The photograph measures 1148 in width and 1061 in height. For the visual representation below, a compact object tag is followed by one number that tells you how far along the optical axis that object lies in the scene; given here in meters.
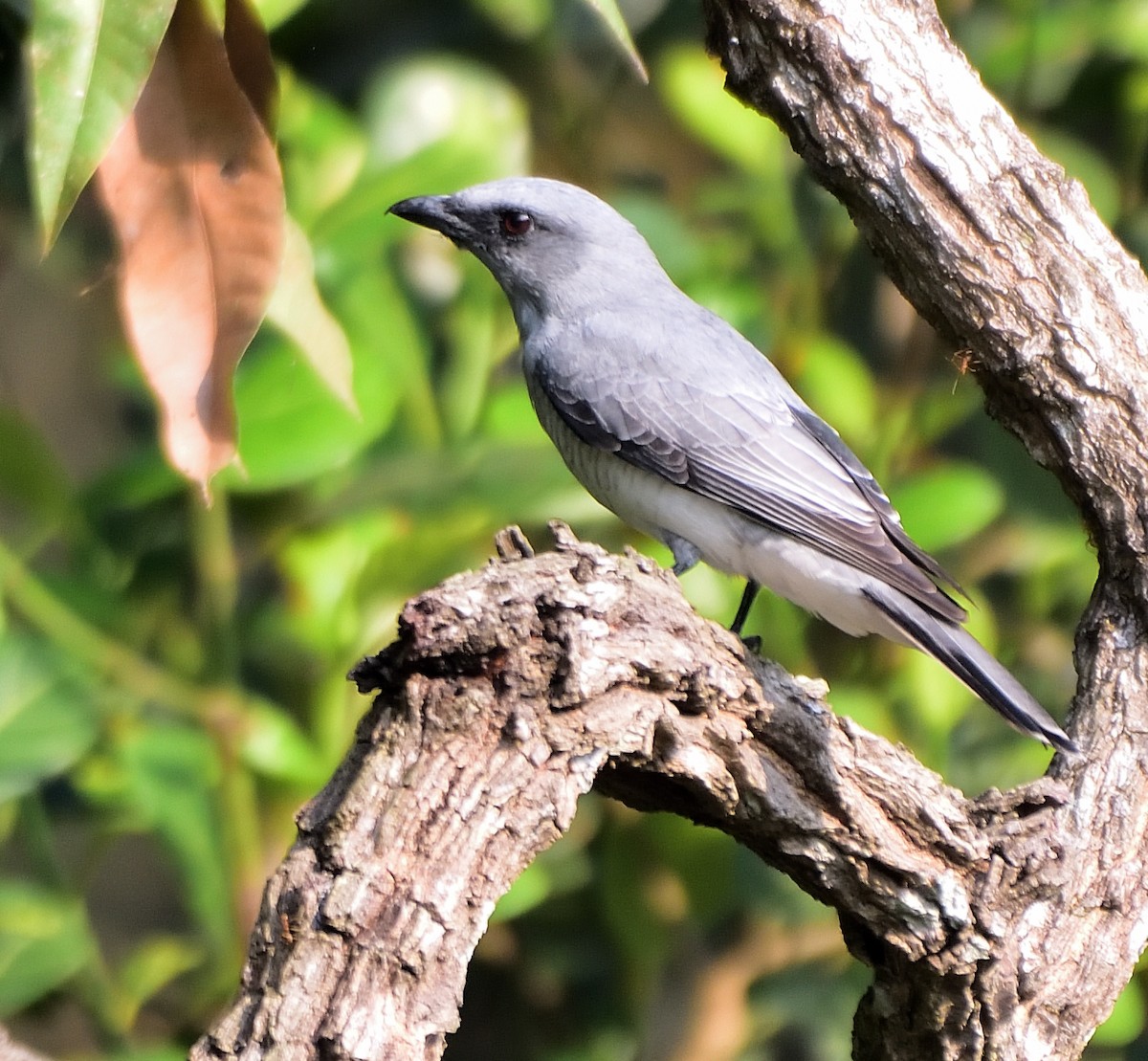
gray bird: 6.62
